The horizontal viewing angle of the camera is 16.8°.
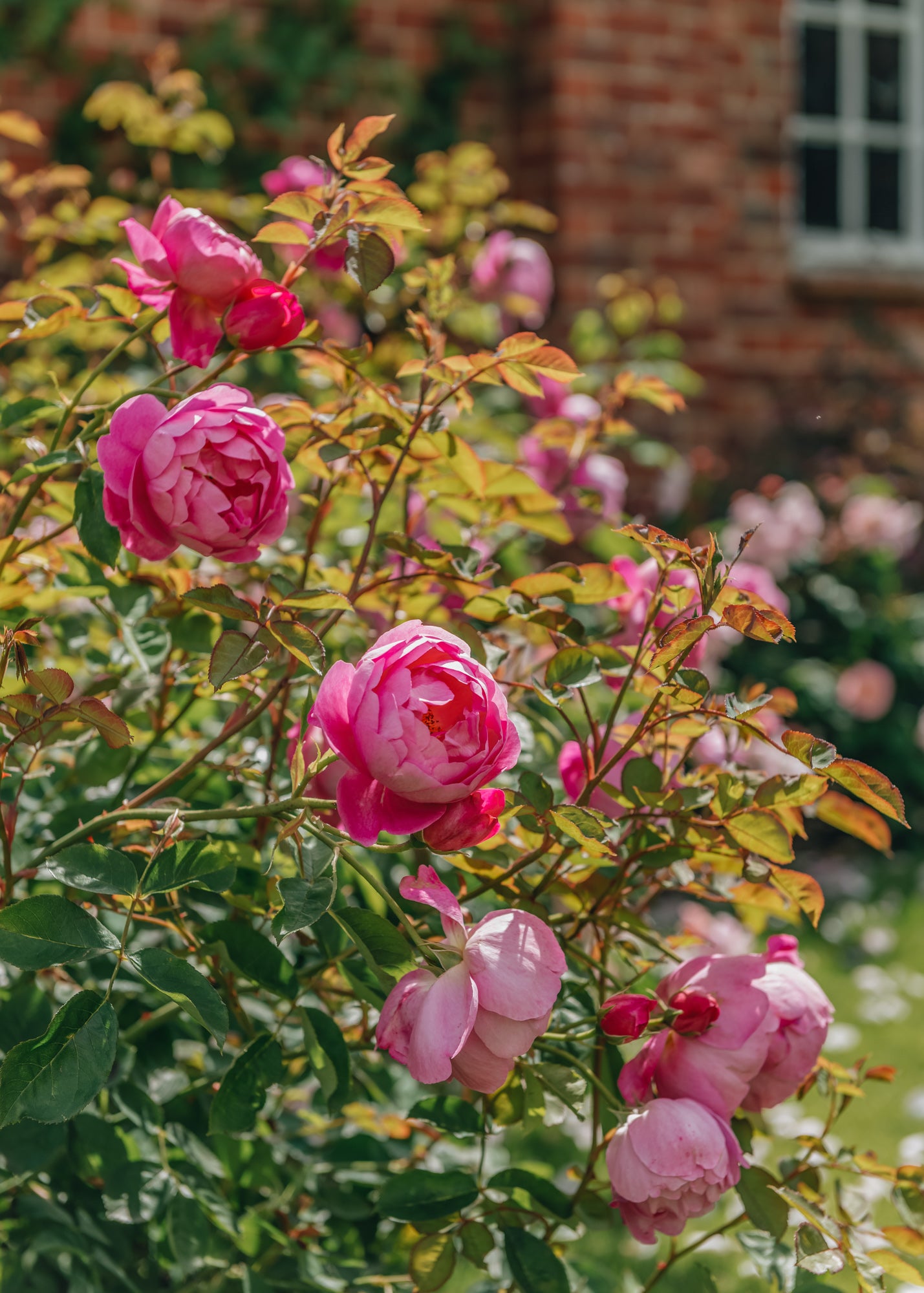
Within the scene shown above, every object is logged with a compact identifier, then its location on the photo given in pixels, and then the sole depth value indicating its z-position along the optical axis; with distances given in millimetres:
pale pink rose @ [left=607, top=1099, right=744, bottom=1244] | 1360
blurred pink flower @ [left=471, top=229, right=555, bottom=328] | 2624
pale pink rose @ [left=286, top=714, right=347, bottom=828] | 1524
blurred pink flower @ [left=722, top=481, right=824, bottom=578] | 5077
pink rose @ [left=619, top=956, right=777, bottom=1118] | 1396
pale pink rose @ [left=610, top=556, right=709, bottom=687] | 1610
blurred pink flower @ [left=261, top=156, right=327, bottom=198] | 2105
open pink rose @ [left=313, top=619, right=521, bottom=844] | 1318
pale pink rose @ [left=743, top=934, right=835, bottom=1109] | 1426
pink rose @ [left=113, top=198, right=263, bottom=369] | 1446
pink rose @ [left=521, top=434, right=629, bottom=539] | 1903
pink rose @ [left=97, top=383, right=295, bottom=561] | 1379
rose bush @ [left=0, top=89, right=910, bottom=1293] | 1342
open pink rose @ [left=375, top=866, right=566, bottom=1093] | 1312
